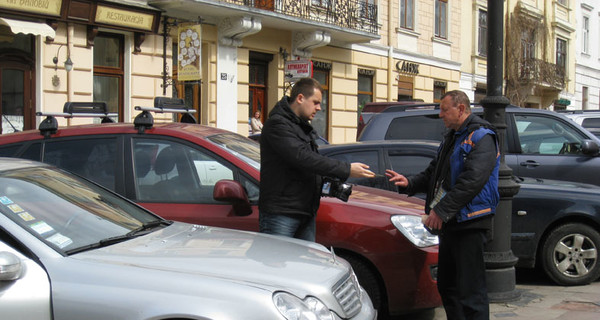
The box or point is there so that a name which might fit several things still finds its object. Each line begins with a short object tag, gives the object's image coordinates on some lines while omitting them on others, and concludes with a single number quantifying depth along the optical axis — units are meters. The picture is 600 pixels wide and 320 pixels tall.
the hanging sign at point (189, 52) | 15.62
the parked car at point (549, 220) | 6.93
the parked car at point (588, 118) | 13.49
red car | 4.99
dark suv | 8.84
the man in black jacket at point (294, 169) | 4.58
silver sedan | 3.03
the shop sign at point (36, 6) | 12.99
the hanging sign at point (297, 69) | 18.02
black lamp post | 6.02
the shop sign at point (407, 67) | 23.66
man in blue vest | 4.58
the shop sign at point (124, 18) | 14.69
